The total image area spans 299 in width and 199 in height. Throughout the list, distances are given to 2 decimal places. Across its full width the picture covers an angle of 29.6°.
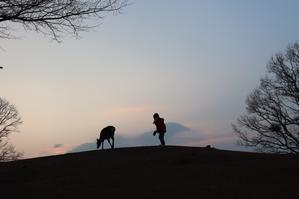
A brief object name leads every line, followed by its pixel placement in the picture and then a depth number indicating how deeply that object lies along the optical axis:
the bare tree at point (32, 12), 15.94
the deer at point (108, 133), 31.48
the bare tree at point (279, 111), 46.00
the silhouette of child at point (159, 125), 27.38
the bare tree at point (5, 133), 55.03
